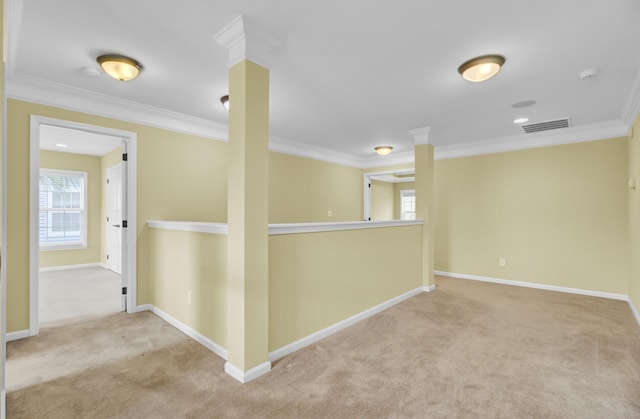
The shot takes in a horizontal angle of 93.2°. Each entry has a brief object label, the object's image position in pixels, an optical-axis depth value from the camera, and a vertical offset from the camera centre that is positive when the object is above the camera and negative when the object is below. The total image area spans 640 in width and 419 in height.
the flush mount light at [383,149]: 5.54 +1.16
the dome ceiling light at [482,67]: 2.50 +1.22
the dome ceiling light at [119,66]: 2.48 +1.23
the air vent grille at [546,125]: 4.13 +1.23
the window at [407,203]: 9.50 +0.29
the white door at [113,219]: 5.81 -0.10
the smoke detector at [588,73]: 2.68 +1.25
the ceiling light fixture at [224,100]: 3.30 +1.25
